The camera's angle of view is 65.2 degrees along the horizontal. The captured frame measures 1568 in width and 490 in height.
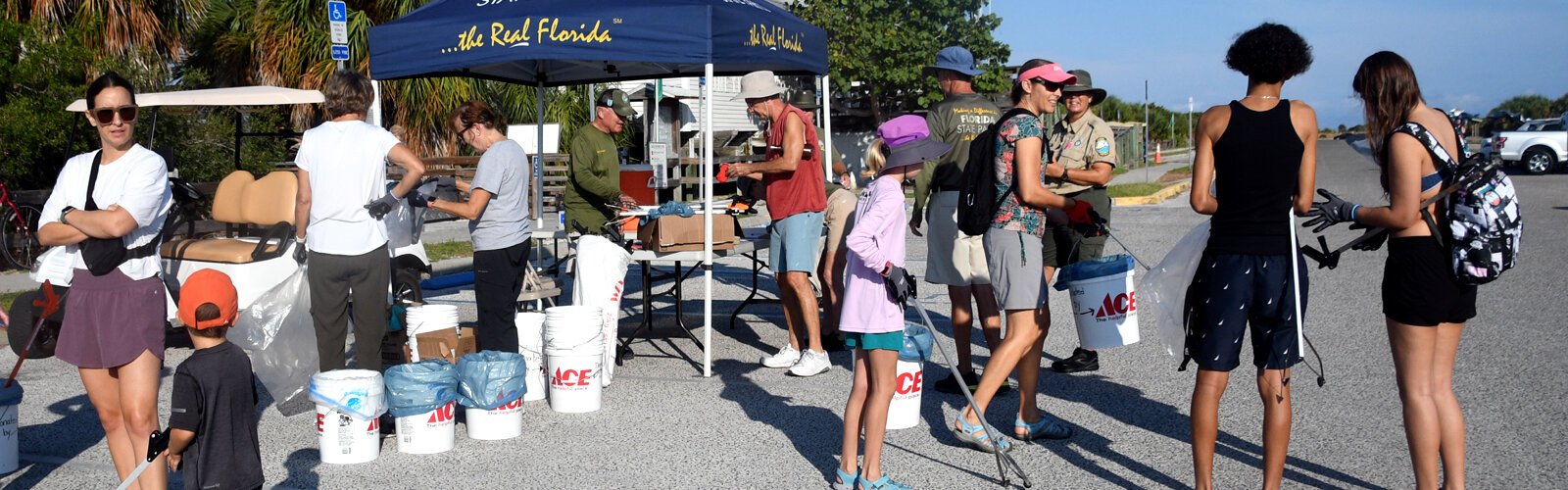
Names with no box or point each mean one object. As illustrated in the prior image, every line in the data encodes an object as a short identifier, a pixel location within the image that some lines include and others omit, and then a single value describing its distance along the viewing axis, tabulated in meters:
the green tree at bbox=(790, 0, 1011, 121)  29.64
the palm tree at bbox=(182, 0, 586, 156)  16.83
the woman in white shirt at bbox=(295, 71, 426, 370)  5.49
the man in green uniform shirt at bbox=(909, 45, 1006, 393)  6.18
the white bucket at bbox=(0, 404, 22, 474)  5.00
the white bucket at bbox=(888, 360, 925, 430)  5.65
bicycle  11.87
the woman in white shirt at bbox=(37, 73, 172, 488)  4.05
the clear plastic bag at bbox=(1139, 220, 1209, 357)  4.47
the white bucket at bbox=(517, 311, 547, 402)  6.41
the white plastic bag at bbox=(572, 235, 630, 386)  6.86
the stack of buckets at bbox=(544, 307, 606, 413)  6.09
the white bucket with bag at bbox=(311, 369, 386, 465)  5.19
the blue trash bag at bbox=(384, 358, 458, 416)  5.36
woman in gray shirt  6.34
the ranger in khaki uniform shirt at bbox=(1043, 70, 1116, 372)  6.36
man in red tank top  7.05
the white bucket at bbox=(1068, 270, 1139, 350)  5.34
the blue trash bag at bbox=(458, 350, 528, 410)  5.58
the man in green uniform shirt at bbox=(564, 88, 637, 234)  7.67
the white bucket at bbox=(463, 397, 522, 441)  5.68
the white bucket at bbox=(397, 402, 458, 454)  5.43
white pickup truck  28.67
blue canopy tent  6.36
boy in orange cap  3.50
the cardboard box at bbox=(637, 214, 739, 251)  7.14
